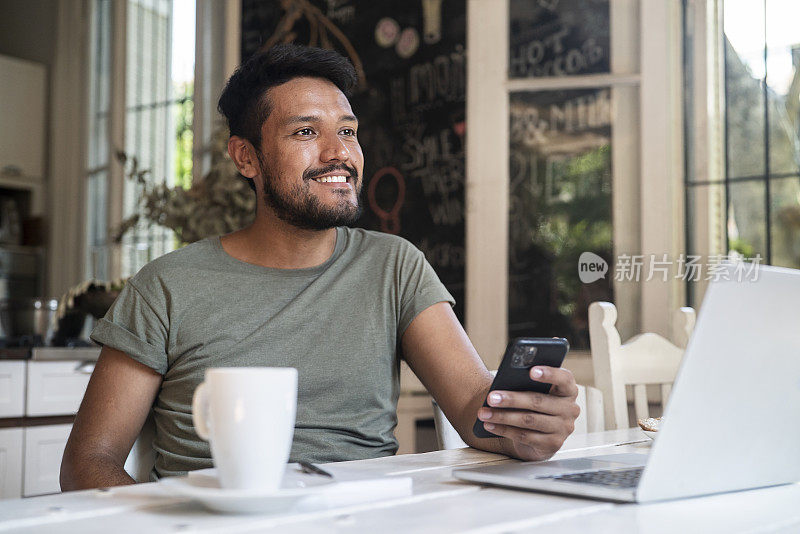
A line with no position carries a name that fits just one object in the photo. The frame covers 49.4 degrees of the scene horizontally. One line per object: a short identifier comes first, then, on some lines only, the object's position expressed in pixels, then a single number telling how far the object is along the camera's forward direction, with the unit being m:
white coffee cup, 0.62
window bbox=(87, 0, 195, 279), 4.40
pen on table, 0.77
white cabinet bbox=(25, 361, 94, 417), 2.45
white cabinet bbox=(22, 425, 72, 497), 2.40
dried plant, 2.89
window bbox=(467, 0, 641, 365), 2.69
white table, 0.62
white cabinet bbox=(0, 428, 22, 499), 2.34
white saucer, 0.63
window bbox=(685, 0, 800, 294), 2.60
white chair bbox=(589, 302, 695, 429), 1.64
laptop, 0.66
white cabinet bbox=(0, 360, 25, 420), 2.37
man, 1.25
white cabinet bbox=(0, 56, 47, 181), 4.58
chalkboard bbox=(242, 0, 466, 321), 3.17
